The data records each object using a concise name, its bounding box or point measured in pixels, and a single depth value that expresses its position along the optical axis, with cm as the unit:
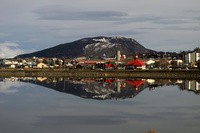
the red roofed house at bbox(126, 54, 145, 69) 12071
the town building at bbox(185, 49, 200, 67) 15727
